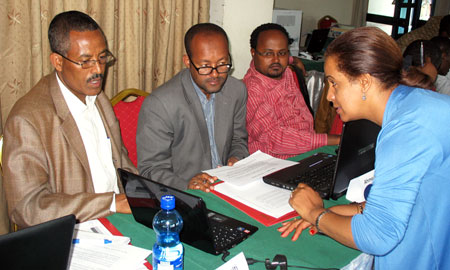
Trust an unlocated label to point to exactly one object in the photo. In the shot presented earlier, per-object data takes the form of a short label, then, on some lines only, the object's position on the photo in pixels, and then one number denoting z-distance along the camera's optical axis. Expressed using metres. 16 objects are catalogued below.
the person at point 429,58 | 2.95
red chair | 2.20
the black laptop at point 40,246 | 0.79
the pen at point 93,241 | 1.28
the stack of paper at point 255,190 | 1.51
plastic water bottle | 1.11
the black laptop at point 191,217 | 1.20
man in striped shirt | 2.40
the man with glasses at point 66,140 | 1.49
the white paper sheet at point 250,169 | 1.72
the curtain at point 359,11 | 7.58
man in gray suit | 1.97
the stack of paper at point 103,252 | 1.18
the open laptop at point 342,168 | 1.54
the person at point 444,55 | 3.36
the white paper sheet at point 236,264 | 1.16
